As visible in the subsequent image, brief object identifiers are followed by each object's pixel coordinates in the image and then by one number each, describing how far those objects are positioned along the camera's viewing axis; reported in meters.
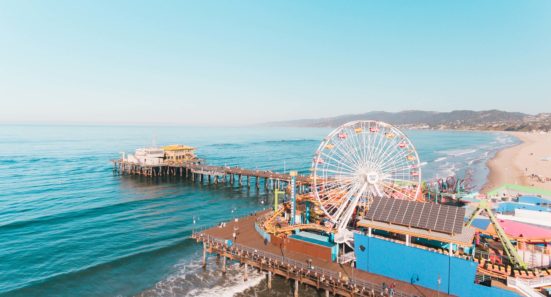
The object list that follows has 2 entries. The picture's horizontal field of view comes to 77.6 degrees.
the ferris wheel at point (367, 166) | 41.59
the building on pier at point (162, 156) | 103.44
